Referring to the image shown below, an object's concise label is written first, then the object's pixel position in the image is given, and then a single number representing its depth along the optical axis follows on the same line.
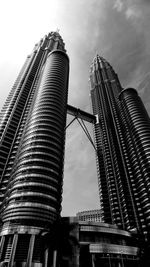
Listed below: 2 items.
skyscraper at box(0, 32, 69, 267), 63.44
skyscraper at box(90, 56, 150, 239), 108.31
